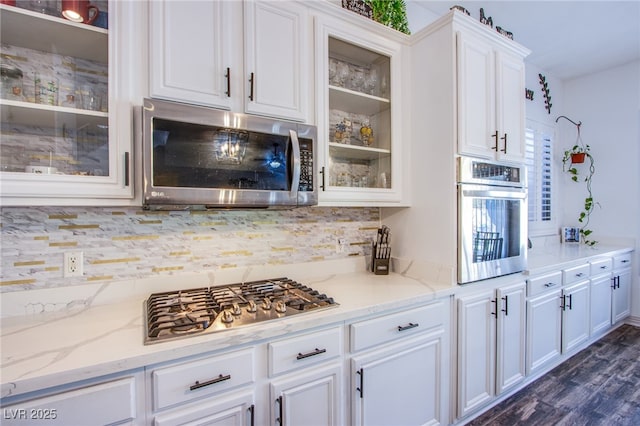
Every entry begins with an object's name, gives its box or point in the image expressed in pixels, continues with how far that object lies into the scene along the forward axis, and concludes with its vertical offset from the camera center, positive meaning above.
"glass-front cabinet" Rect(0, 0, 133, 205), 1.16 +0.40
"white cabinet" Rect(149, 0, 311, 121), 1.33 +0.71
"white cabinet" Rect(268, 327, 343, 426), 1.23 -0.69
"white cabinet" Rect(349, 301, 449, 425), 1.44 -0.79
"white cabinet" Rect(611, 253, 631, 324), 3.21 -0.83
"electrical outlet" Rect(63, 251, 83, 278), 1.39 -0.25
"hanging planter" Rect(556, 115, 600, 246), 3.75 +0.49
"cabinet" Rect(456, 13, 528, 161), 1.85 +0.71
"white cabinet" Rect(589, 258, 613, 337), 2.88 -0.81
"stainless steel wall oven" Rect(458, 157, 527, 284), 1.83 -0.07
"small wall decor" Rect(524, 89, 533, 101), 3.55 +1.29
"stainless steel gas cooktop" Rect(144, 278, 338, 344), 1.13 -0.41
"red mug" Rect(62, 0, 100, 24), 1.22 +0.77
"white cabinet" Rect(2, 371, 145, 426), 0.87 -0.57
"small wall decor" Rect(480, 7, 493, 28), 2.54 +1.57
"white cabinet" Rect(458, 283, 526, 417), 1.82 -0.84
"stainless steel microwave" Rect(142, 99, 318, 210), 1.27 +0.22
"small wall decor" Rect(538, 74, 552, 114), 3.76 +1.40
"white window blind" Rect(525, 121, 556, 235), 3.62 +0.36
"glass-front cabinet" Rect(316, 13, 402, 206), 1.76 +0.58
